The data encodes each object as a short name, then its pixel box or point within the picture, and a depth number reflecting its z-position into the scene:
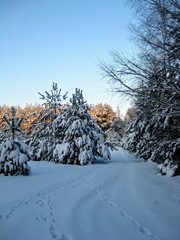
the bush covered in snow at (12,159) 10.27
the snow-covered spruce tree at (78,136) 16.36
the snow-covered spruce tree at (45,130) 18.27
